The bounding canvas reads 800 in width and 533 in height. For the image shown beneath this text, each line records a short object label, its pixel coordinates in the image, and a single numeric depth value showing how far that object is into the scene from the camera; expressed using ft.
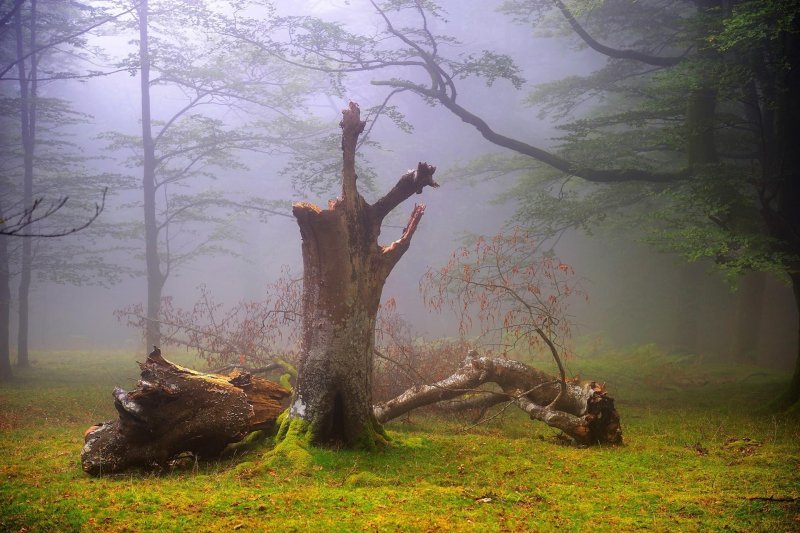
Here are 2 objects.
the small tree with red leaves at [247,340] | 39.14
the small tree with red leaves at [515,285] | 24.41
